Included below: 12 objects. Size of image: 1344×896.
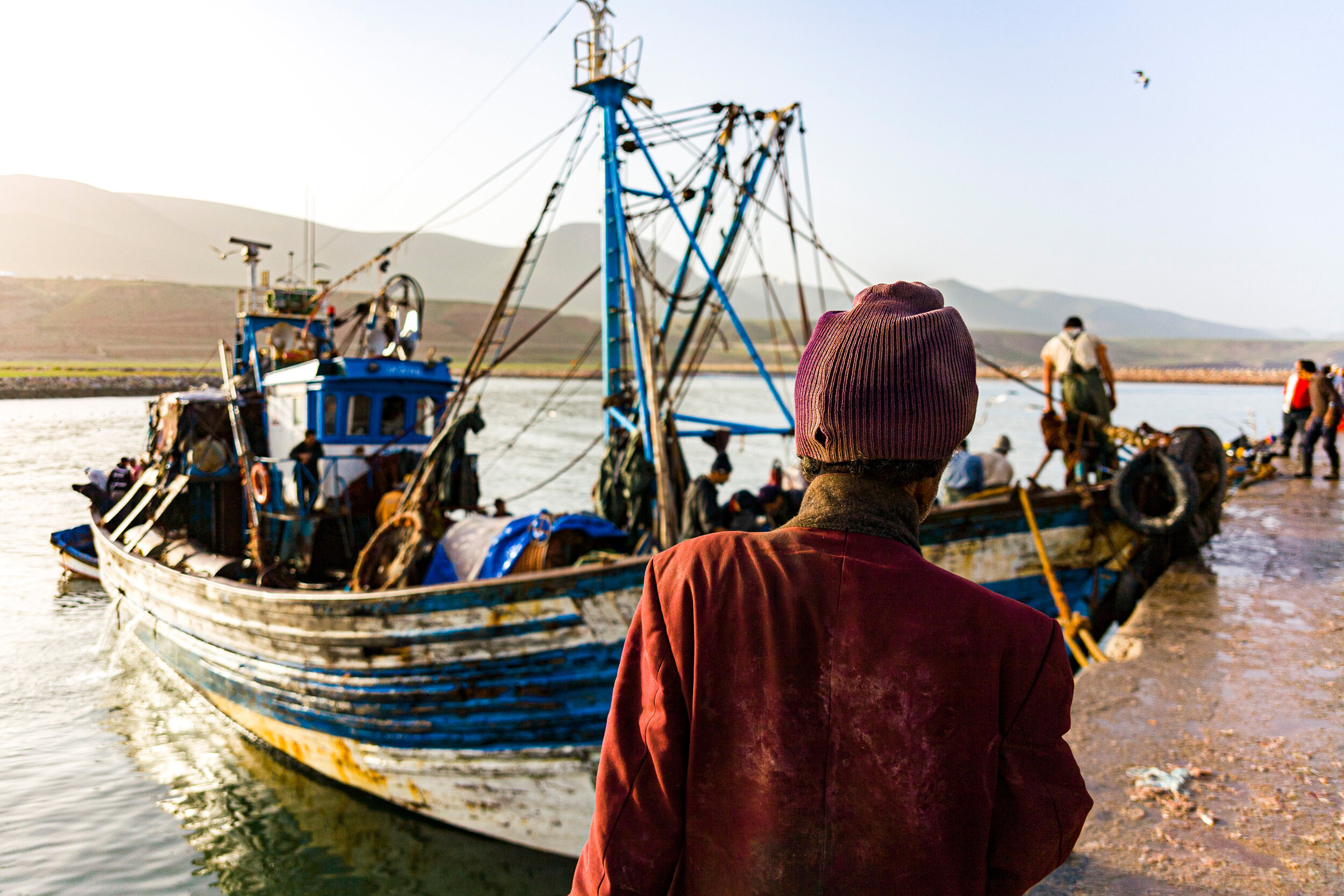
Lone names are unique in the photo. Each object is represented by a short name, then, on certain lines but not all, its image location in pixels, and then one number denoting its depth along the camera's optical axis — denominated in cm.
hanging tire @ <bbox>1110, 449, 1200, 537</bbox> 841
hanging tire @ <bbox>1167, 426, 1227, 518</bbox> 981
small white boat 1589
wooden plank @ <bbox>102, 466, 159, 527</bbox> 1212
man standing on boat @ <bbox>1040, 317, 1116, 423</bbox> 912
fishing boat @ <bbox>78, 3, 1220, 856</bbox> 610
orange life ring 956
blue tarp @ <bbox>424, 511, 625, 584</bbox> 677
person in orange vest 1435
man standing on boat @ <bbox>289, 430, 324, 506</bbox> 940
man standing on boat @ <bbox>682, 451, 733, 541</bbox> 723
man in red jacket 120
